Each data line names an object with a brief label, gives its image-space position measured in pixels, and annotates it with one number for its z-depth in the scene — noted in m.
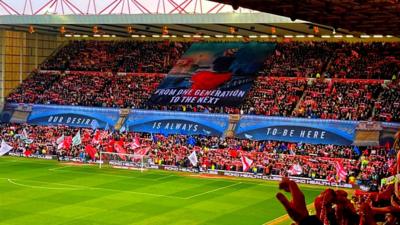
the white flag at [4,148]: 56.34
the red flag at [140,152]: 49.72
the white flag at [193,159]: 48.41
